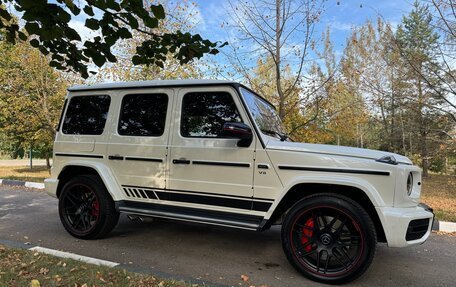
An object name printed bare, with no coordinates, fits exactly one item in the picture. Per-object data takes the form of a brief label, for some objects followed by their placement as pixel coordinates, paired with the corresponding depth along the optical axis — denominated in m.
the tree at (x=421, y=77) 9.91
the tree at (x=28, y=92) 14.60
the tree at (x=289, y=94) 10.63
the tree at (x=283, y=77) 9.23
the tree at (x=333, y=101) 10.52
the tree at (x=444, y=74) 8.62
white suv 3.59
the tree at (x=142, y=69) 12.62
